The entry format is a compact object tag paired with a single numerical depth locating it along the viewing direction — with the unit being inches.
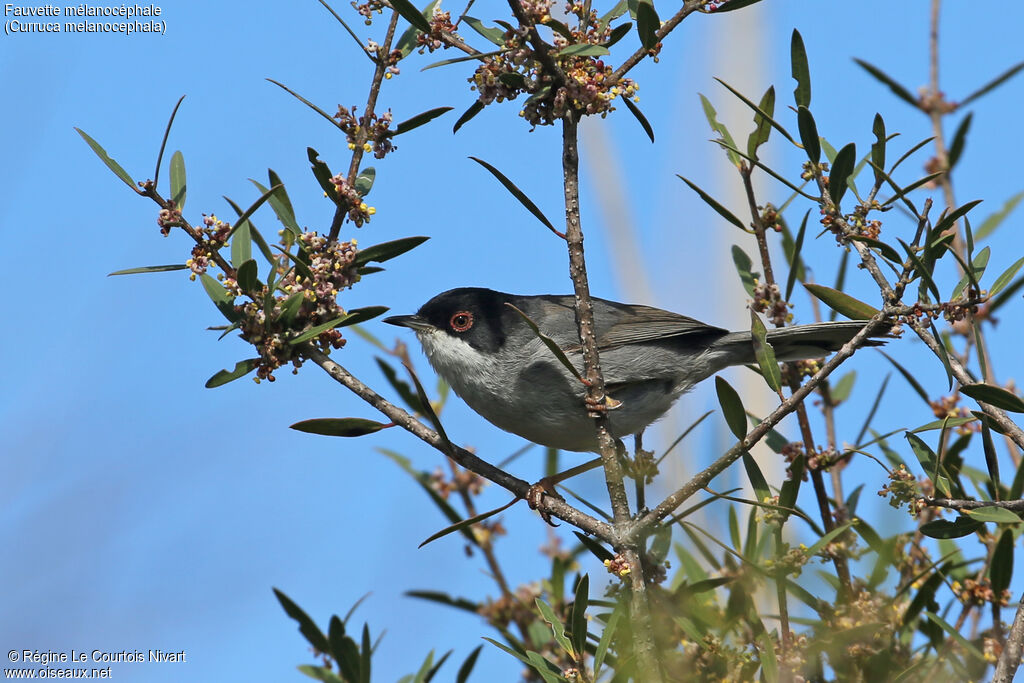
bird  346.9
